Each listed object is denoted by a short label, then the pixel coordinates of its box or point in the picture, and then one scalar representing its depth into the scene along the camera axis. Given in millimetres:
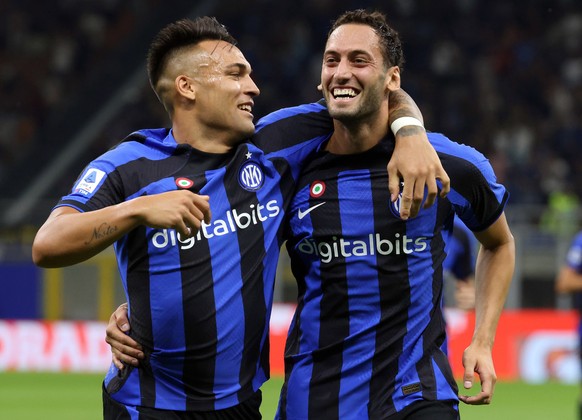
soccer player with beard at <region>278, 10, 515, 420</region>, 7992
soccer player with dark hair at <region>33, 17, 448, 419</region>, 7758
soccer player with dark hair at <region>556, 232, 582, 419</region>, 18000
